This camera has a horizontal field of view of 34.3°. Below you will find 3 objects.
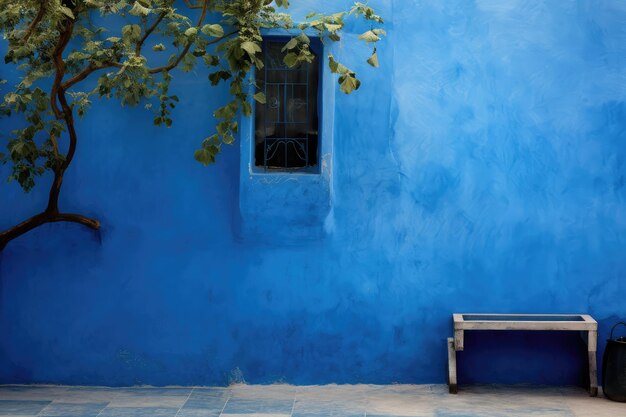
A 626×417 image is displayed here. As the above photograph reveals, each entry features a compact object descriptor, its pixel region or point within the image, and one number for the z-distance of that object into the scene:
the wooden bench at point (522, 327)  7.79
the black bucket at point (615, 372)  7.73
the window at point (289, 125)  8.20
